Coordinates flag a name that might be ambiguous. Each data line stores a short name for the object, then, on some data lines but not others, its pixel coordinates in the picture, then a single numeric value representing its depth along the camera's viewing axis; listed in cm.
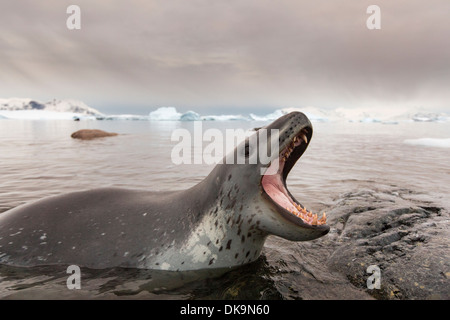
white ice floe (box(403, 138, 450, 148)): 1933
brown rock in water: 2321
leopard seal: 315
